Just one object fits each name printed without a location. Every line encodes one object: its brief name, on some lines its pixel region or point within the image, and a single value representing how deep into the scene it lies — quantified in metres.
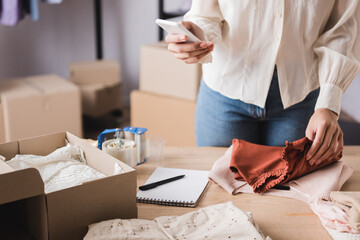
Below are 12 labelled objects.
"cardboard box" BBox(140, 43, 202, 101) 2.47
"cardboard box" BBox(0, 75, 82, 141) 2.68
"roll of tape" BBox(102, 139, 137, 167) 1.17
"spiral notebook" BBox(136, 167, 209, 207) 1.03
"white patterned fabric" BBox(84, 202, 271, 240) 0.79
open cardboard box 0.77
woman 1.21
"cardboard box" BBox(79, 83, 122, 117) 3.31
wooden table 0.93
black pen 1.08
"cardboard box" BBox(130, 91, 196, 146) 2.53
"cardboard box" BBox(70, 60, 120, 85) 3.32
